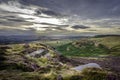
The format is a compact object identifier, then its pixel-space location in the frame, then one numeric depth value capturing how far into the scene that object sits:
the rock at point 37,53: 23.52
